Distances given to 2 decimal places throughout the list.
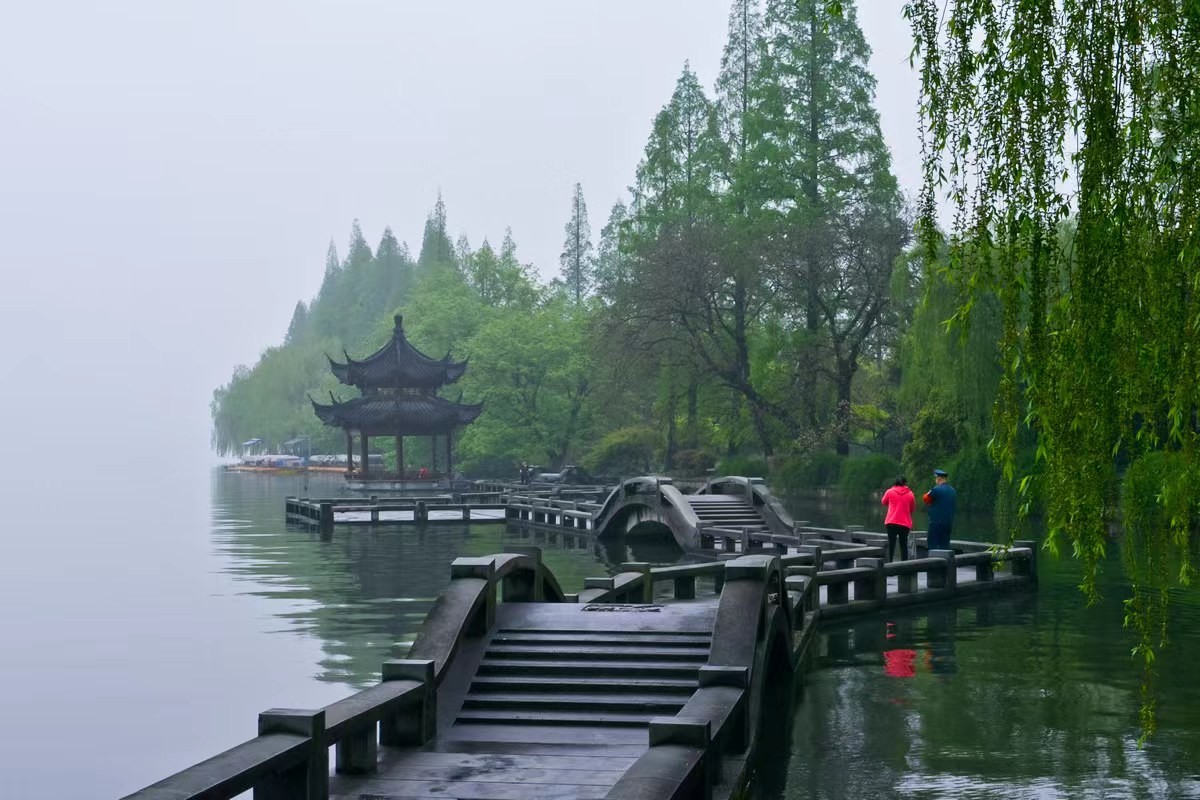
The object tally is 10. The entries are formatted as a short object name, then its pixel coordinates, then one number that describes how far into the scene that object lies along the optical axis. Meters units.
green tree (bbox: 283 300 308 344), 124.72
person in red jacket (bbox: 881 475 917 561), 19.86
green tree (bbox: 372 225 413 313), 98.62
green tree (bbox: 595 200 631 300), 69.56
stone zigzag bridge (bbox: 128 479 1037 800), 6.52
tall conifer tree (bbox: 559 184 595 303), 75.31
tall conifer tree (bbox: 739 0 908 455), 41.12
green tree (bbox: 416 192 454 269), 88.12
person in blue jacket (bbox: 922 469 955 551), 19.56
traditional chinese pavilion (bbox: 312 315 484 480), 52.81
